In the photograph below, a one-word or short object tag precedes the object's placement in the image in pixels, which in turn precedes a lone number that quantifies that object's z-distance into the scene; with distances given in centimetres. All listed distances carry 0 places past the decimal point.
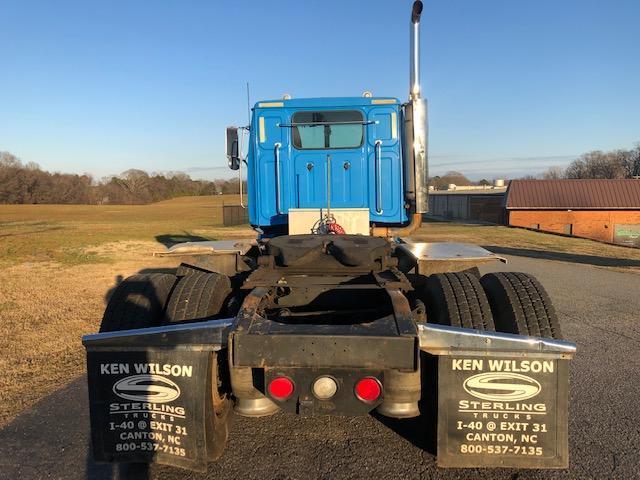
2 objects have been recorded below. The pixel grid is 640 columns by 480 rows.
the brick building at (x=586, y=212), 3594
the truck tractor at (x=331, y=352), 254
